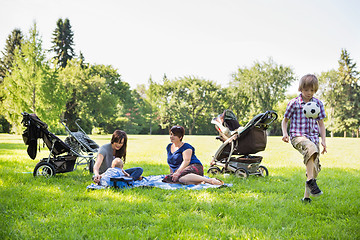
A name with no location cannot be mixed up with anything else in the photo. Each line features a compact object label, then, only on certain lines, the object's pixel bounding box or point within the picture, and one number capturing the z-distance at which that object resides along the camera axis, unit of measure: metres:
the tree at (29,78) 16.52
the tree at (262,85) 44.53
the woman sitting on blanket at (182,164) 4.93
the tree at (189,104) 44.03
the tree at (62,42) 37.84
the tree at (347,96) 41.47
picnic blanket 4.57
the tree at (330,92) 42.50
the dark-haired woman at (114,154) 4.92
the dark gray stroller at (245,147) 5.47
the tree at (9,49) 34.33
